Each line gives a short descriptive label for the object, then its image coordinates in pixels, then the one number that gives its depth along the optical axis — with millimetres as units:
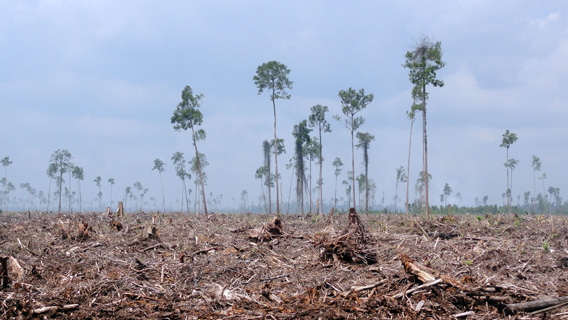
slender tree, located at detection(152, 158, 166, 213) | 84688
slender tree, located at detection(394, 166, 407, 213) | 97600
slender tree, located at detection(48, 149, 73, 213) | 64625
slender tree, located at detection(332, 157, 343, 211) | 93000
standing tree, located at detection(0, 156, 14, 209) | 82000
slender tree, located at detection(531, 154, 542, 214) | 92594
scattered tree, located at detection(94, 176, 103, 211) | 96475
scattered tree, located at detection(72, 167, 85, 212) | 77375
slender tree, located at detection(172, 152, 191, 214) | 78250
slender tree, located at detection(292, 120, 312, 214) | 48747
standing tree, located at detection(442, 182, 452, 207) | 120812
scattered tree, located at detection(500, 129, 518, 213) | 49062
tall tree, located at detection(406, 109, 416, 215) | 41494
